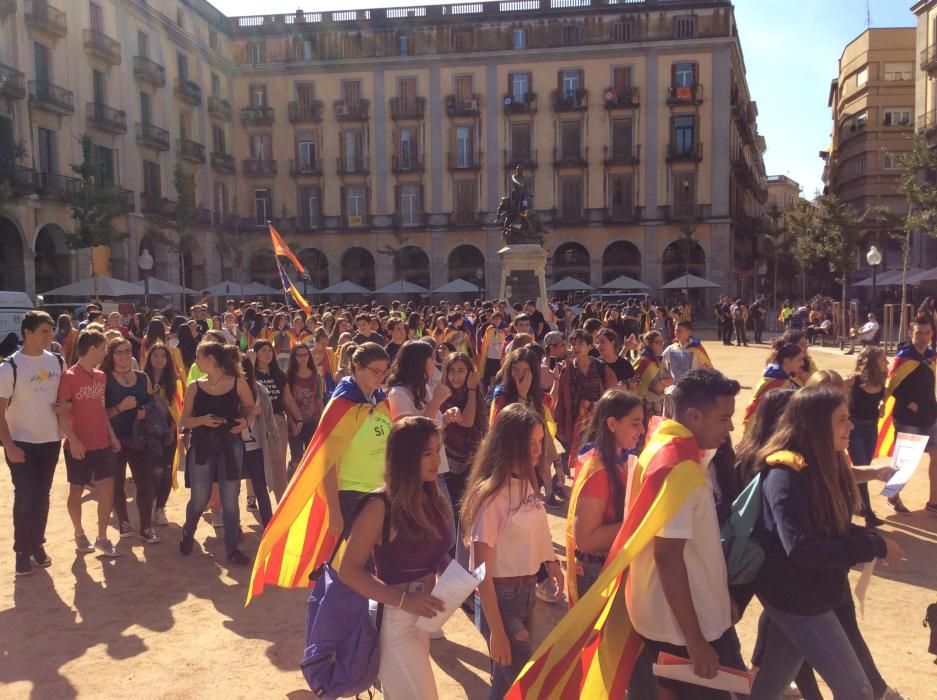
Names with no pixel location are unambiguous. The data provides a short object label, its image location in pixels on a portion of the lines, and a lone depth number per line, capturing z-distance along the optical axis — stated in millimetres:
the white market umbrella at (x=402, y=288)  38469
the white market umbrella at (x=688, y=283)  35906
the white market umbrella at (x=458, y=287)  39094
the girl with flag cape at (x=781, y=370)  5770
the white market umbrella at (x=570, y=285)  38625
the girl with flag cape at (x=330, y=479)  4438
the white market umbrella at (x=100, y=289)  25347
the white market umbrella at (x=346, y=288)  40438
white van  17344
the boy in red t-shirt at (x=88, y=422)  6043
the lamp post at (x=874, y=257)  23016
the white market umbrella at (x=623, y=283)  38469
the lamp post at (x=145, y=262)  25656
